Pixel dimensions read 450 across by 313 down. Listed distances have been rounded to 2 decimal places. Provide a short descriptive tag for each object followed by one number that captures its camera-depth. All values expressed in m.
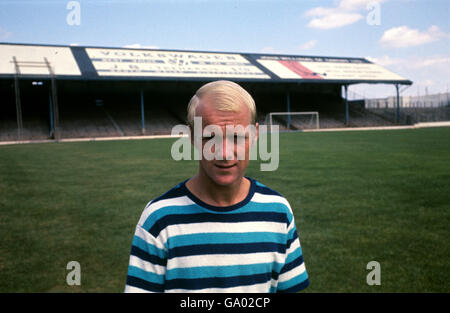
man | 1.47
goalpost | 40.35
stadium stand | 32.44
